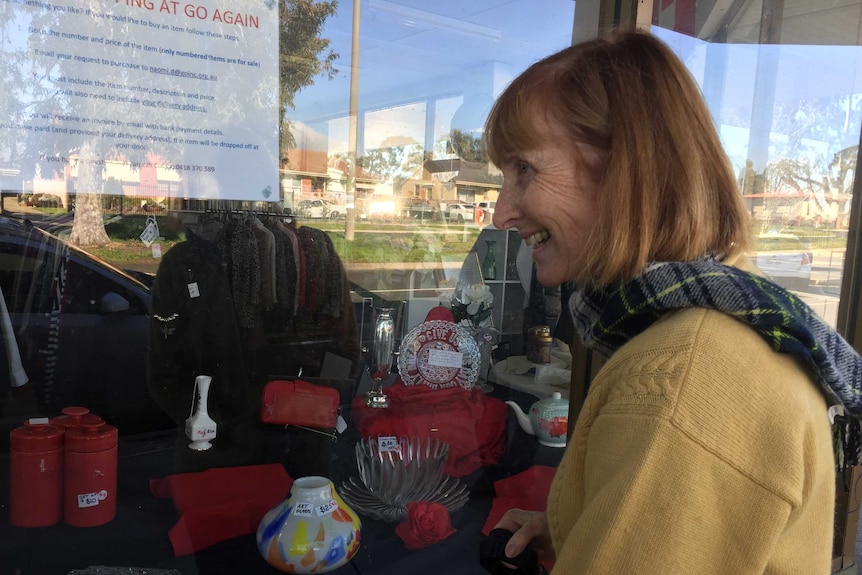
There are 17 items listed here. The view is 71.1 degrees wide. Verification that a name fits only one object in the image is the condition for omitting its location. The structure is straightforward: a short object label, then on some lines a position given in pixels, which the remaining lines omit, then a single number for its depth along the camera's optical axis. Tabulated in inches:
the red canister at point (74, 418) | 60.2
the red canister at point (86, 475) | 57.6
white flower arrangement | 91.4
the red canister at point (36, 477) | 56.3
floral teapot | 78.5
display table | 54.3
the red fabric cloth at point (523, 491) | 69.9
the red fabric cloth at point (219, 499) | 58.4
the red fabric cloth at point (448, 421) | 71.3
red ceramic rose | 60.8
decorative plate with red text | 79.3
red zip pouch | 70.4
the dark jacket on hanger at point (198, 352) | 73.2
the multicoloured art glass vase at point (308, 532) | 52.5
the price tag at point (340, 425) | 73.1
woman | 21.2
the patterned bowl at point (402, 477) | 66.9
